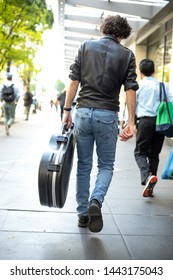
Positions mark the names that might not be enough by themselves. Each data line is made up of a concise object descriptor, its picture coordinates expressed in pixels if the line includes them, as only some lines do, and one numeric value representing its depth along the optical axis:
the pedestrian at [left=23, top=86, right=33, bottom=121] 23.97
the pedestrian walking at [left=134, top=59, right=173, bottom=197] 5.69
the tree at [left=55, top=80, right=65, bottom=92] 110.38
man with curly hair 3.86
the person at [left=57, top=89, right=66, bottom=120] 15.70
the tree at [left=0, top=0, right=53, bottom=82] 7.00
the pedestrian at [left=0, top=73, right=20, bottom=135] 13.53
